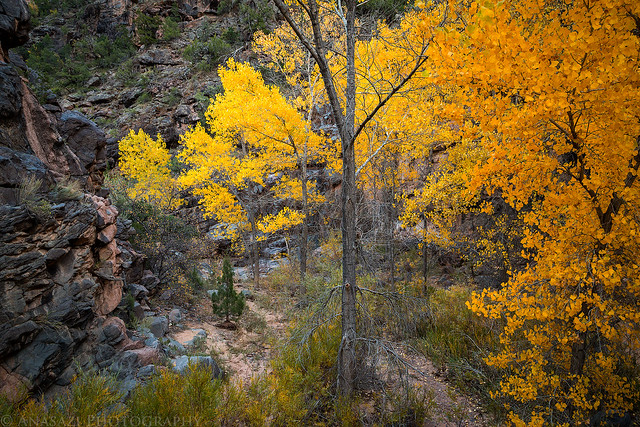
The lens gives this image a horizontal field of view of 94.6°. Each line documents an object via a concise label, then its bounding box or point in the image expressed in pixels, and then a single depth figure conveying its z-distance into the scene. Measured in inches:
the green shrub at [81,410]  87.8
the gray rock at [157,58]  1206.3
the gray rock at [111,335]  183.9
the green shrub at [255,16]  1011.4
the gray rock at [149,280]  298.4
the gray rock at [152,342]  211.5
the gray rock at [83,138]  273.7
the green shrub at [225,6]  1259.2
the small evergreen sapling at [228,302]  298.4
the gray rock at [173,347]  226.5
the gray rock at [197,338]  252.6
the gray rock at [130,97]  1107.3
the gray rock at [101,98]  1119.6
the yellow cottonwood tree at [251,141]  347.9
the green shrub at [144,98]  1080.8
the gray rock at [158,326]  243.7
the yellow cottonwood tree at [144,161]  713.0
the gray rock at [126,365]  168.1
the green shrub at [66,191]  189.0
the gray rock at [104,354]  172.2
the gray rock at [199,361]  189.6
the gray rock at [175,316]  283.6
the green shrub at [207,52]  1107.3
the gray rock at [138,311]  242.4
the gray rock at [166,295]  317.9
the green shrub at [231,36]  1136.3
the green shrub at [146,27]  1248.2
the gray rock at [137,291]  263.7
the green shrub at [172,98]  1035.3
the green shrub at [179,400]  108.3
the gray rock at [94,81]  1173.7
